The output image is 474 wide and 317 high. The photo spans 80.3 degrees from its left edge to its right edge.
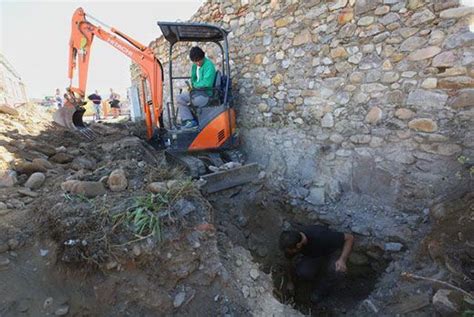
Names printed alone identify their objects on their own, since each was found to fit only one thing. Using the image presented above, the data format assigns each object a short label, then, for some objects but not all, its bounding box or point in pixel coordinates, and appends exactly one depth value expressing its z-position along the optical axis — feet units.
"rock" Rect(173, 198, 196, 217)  9.03
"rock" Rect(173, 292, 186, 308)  7.87
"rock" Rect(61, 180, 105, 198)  9.45
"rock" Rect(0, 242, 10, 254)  7.57
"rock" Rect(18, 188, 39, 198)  9.96
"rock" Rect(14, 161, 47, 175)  11.46
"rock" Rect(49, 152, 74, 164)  14.03
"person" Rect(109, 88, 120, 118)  46.55
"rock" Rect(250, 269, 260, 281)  9.35
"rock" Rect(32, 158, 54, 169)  12.05
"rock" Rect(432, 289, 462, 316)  6.61
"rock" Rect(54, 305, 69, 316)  7.00
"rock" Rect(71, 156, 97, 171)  13.65
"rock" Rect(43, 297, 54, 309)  7.02
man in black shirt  10.66
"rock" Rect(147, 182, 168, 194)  9.76
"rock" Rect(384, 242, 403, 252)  9.96
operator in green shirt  14.21
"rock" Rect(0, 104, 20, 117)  18.60
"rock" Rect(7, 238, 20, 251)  7.72
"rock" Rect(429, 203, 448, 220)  9.02
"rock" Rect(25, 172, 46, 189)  10.68
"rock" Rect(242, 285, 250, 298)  8.64
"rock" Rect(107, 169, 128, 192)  10.13
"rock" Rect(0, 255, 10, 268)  7.36
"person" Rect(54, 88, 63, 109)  45.80
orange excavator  13.17
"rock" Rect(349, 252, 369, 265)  10.98
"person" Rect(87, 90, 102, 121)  41.22
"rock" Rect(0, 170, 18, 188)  10.32
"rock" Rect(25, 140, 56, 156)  14.20
